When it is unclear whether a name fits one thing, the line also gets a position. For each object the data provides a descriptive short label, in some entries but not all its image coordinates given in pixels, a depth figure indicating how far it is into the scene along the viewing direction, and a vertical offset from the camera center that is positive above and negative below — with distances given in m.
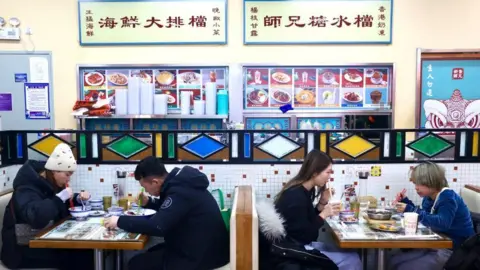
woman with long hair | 2.60 -0.60
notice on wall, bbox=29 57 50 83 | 5.34 +0.54
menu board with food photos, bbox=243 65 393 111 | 5.28 +0.35
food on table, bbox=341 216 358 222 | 2.94 -0.74
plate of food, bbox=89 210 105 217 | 2.99 -0.71
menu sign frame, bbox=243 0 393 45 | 5.20 +1.15
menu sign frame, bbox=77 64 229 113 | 5.30 +0.46
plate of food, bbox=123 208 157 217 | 2.93 -0.70
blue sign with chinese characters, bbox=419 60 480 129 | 5.32 +0.27
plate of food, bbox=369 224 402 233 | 2.66 -0.74
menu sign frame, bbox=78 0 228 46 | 5.22 +1.16
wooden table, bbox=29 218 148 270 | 2.43 -0.75
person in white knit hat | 2.61 -0.62
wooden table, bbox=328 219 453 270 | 2.49 -0.76
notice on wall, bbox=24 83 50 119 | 5.35 +0.17
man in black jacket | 2.46 -0.65
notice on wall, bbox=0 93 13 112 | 5.37 +0.17
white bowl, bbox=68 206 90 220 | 2.91 -0.69
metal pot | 2.90 -0.70
